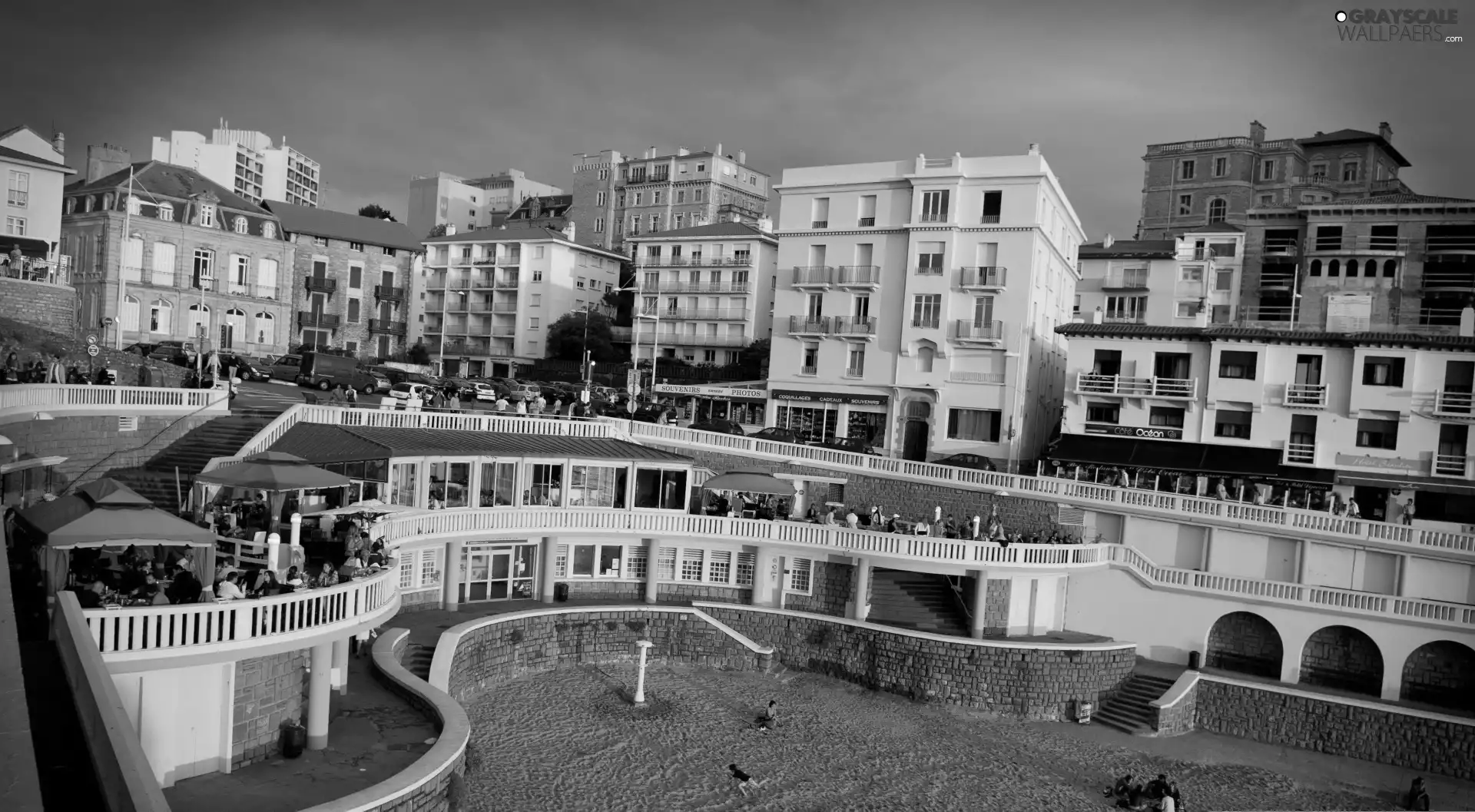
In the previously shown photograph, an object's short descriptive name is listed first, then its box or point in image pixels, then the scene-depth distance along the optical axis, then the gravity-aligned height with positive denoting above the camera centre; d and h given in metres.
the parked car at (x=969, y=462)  43.47 -2.47
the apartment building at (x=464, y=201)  109.62 +17.37
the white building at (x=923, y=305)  49.50 +4.63
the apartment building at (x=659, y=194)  92.62 +16.97
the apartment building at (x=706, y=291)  71.62 +6.35
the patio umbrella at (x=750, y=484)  34.12 -3.18
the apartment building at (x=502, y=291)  80.38 +6.01
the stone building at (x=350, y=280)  69.12 +5.20
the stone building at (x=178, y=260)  56.94 +4.71
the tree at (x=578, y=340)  76.19 +2.39
